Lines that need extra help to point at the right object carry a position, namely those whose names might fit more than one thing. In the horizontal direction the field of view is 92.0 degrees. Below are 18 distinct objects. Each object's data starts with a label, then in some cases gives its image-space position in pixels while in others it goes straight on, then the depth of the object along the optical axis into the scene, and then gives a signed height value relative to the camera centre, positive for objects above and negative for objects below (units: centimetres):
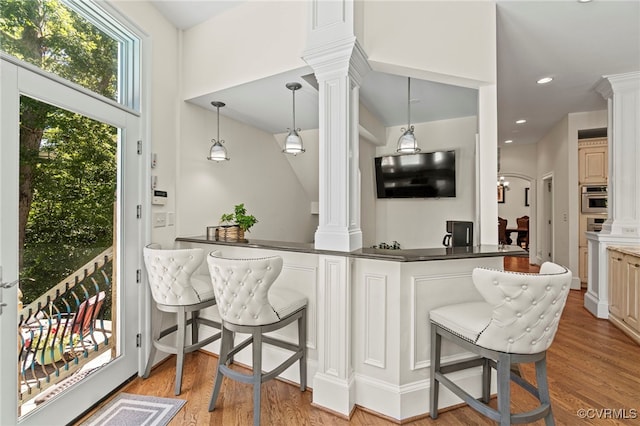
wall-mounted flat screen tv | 446 +57
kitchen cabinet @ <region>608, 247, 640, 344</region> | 312 -84
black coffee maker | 249 -18
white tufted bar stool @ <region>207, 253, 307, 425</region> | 183 -59
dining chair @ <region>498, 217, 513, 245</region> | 885 -57
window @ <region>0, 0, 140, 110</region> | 171 +110
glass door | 161 -21
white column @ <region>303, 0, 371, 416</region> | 206 +21
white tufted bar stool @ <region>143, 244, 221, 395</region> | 224 -55
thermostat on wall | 264 +13
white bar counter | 198 -73
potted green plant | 297 -13
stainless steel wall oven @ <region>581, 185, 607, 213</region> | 490 +21
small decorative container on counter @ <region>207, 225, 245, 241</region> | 295 -20
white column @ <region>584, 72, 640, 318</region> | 364 +45
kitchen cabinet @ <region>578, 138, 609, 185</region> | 503 +84
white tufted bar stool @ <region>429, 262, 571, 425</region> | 144 -58
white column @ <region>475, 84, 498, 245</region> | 246 +35
